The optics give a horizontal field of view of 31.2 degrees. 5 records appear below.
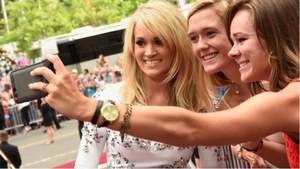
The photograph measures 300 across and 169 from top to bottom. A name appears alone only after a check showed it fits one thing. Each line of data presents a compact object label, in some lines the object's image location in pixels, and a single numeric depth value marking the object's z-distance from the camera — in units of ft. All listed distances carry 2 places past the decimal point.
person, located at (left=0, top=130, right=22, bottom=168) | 23.99
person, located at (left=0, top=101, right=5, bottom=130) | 36.98
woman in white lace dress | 8.84
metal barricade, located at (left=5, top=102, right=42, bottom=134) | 51.49
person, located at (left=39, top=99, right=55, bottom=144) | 41.75
